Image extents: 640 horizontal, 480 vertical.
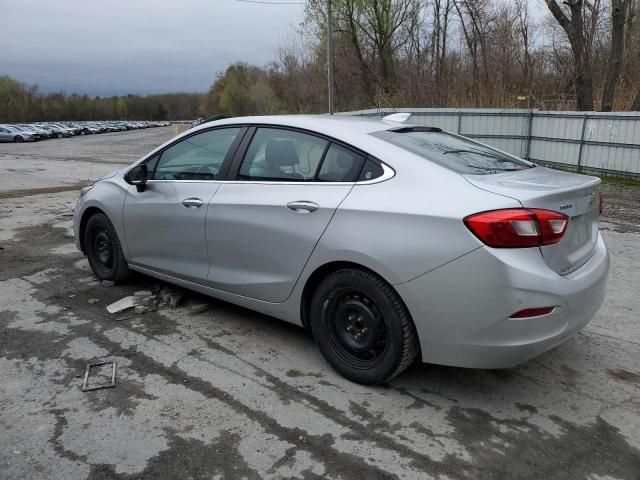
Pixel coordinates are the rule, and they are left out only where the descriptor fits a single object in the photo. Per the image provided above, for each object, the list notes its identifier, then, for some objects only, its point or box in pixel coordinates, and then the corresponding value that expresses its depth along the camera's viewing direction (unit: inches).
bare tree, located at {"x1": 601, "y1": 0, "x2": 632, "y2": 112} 619.5
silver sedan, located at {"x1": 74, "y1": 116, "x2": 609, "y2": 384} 107.5
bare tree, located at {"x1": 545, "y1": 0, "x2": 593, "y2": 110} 653.9
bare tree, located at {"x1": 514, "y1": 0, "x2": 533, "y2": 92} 884.0
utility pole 936.3
